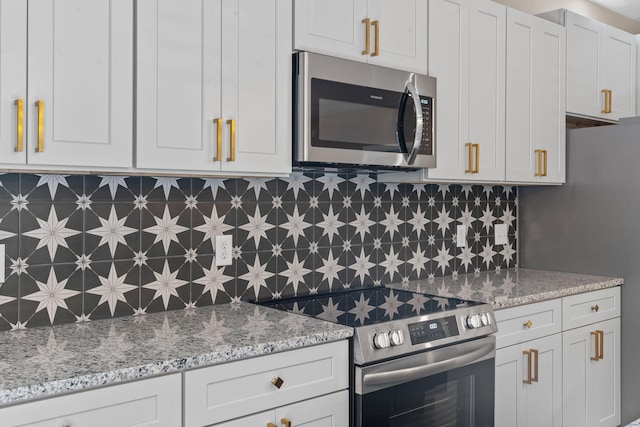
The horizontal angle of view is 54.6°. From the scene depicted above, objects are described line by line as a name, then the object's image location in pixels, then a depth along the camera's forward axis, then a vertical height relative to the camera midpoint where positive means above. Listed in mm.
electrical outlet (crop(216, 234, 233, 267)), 2373 -154
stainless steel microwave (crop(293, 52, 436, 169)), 2205 +362
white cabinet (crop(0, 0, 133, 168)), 1616 +344
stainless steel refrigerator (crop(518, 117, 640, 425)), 3184 -40
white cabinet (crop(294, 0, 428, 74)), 2242 +695
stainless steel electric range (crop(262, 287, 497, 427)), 2014 -510
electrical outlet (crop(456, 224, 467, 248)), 3328 -136
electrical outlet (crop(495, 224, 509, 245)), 3559 -133
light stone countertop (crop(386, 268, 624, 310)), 2701 -359
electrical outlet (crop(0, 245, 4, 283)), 1887 -169
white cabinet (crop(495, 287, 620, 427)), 2662 -710
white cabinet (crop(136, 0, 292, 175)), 1864 +395
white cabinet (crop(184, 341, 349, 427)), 1673 -524
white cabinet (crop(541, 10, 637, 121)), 3389 +820
